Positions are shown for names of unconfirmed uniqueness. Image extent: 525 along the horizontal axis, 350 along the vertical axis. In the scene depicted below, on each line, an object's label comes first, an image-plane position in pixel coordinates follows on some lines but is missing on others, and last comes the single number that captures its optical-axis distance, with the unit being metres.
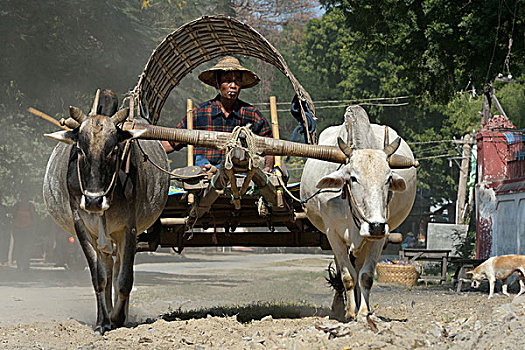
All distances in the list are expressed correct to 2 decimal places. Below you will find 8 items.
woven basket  32.10
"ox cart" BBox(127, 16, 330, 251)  12.25
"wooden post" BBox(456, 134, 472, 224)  50.34
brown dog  25.86
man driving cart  14.74
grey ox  10.59
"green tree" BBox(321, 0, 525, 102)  21.77
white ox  10.25
